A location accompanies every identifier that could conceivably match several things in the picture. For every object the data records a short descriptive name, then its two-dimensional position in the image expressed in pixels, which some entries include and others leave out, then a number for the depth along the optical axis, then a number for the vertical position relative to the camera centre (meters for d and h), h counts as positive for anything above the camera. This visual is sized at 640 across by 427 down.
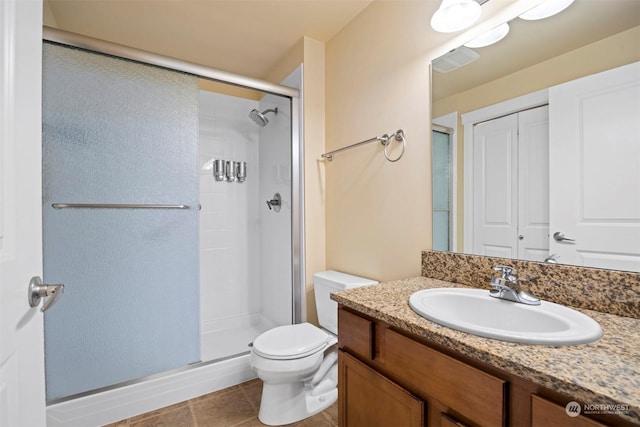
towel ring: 1.50 +0.39
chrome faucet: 0.91 -0.26
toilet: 1.41 -0.79
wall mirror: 0.85 +0.43
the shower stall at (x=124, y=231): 1.42 -0.09
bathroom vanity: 0.51 -0.36
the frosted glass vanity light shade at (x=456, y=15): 1.14 +0.80
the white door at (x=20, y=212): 0.55 +0.01
